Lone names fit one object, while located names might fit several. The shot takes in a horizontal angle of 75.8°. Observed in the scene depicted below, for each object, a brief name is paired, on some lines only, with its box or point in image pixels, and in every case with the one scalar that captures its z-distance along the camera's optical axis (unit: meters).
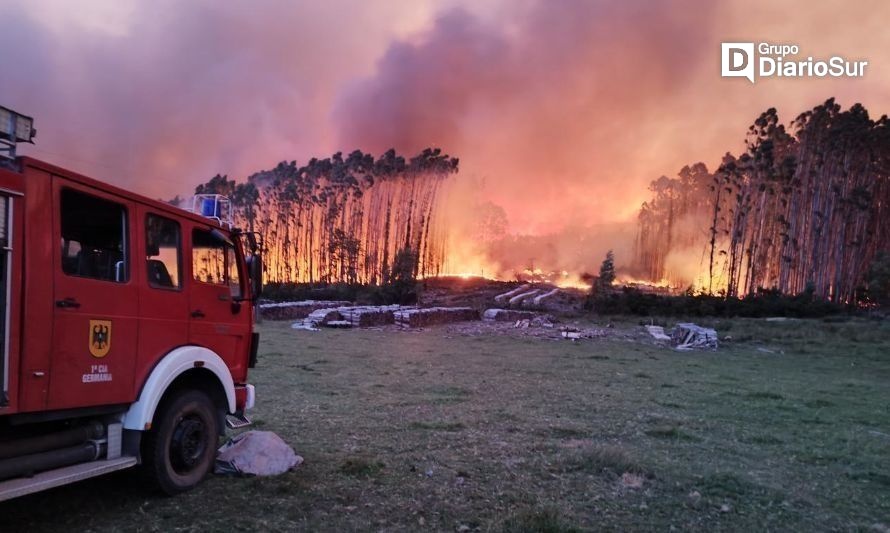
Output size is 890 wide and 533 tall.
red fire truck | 4.55
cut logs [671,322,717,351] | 29.25
